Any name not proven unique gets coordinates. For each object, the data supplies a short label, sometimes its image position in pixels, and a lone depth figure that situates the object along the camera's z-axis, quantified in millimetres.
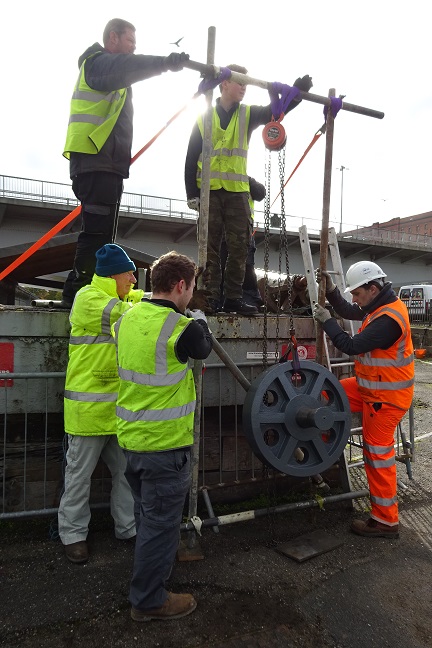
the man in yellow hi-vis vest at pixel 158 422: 2424
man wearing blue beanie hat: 3092
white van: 24012
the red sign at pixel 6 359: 3468
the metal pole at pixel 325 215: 3863
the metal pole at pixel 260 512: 3288
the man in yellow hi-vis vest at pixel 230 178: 4320
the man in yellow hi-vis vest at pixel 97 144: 3631
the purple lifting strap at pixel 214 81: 3109
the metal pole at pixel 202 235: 3215
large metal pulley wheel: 3066
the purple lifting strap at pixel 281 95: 3496
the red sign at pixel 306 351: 4270
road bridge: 17203
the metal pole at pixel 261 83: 3006
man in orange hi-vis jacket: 3580
